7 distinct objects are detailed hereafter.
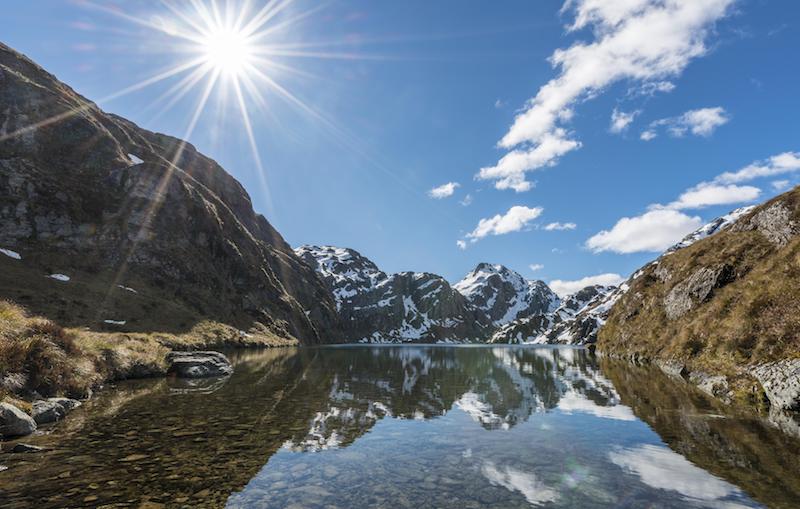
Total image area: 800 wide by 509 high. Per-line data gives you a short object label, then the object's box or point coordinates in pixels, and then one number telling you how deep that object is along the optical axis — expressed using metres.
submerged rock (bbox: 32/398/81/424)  19.95
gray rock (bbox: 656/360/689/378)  39.12
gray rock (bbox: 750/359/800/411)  21.67
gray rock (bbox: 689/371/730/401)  28.19
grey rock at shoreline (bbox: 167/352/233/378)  43.69
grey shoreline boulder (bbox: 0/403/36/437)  17.53
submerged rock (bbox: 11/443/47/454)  15.41
